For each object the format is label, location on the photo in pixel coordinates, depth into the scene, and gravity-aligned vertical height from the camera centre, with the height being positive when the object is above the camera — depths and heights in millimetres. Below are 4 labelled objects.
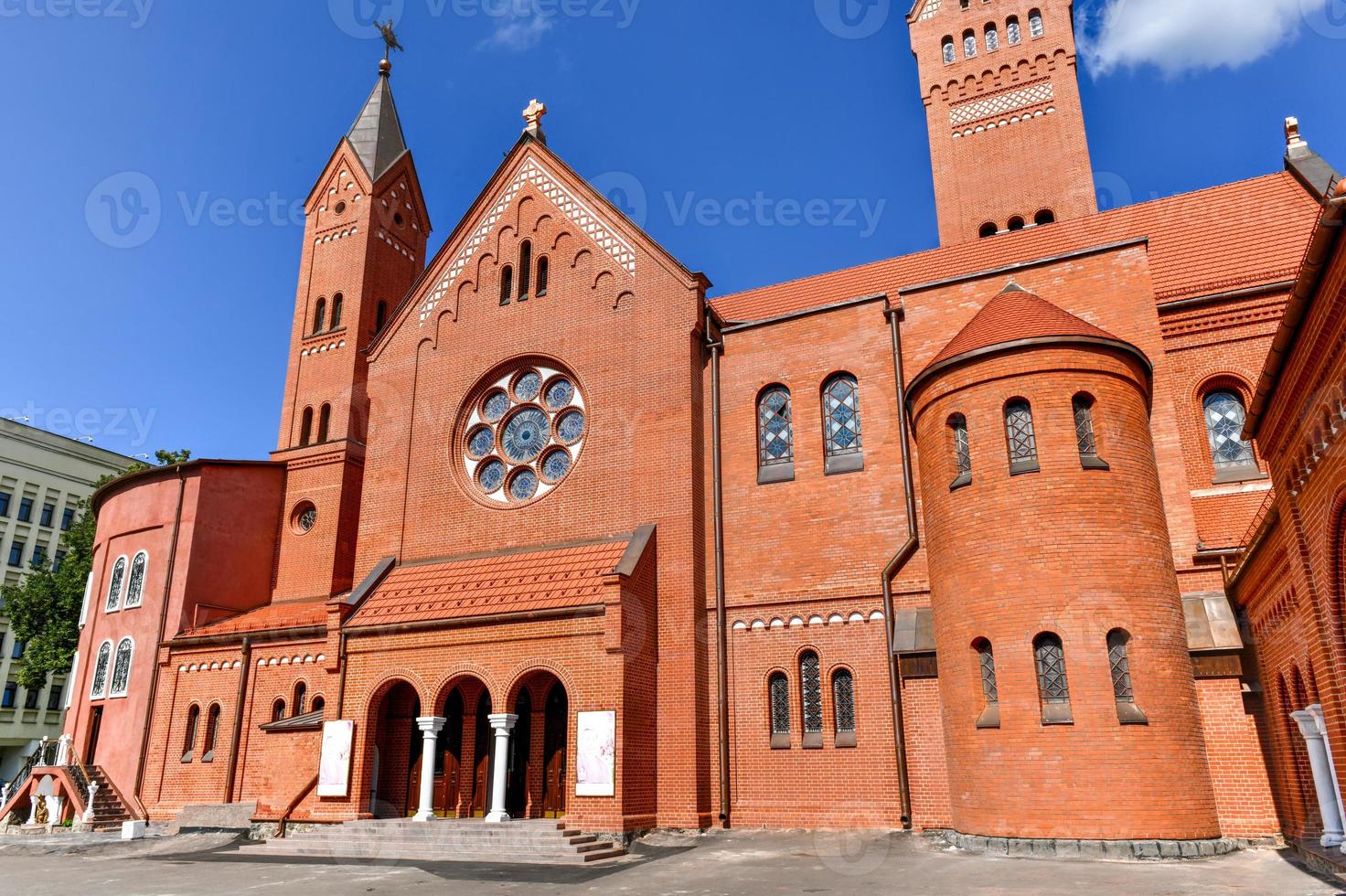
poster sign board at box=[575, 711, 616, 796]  16875 +33
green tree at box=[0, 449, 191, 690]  34312 +5255
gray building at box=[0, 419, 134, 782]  49938 +12729
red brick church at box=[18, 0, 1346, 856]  14500 +3767
